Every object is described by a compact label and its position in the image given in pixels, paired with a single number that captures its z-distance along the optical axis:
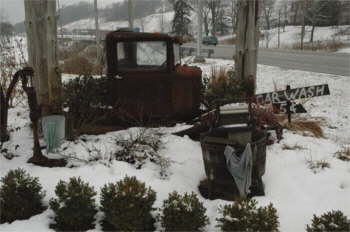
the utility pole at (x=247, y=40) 5.73
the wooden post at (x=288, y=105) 5.02
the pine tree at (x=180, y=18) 48.00
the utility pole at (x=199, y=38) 17.25
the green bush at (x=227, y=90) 5.70
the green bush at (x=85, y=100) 4.80
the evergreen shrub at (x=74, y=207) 2.93
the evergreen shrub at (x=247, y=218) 2.63
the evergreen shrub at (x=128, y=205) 2.83
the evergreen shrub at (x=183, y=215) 2.78
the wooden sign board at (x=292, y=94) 4.80
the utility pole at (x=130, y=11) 15.17
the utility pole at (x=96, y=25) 17.06
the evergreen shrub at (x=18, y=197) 3.05
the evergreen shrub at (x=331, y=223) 2.57
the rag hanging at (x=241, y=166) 3.27
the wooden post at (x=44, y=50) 4.39
